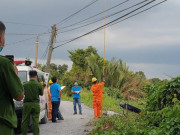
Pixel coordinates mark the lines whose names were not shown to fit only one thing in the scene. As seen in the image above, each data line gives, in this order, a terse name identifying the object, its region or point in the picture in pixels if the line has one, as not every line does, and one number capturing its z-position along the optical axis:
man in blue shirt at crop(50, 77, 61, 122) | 13.57
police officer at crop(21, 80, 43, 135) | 8.40
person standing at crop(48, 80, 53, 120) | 14.54
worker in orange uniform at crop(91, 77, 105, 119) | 14.52
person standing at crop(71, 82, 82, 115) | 16.66
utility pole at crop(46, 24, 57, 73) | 30.66
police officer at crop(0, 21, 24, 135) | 3.07
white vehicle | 9.97
